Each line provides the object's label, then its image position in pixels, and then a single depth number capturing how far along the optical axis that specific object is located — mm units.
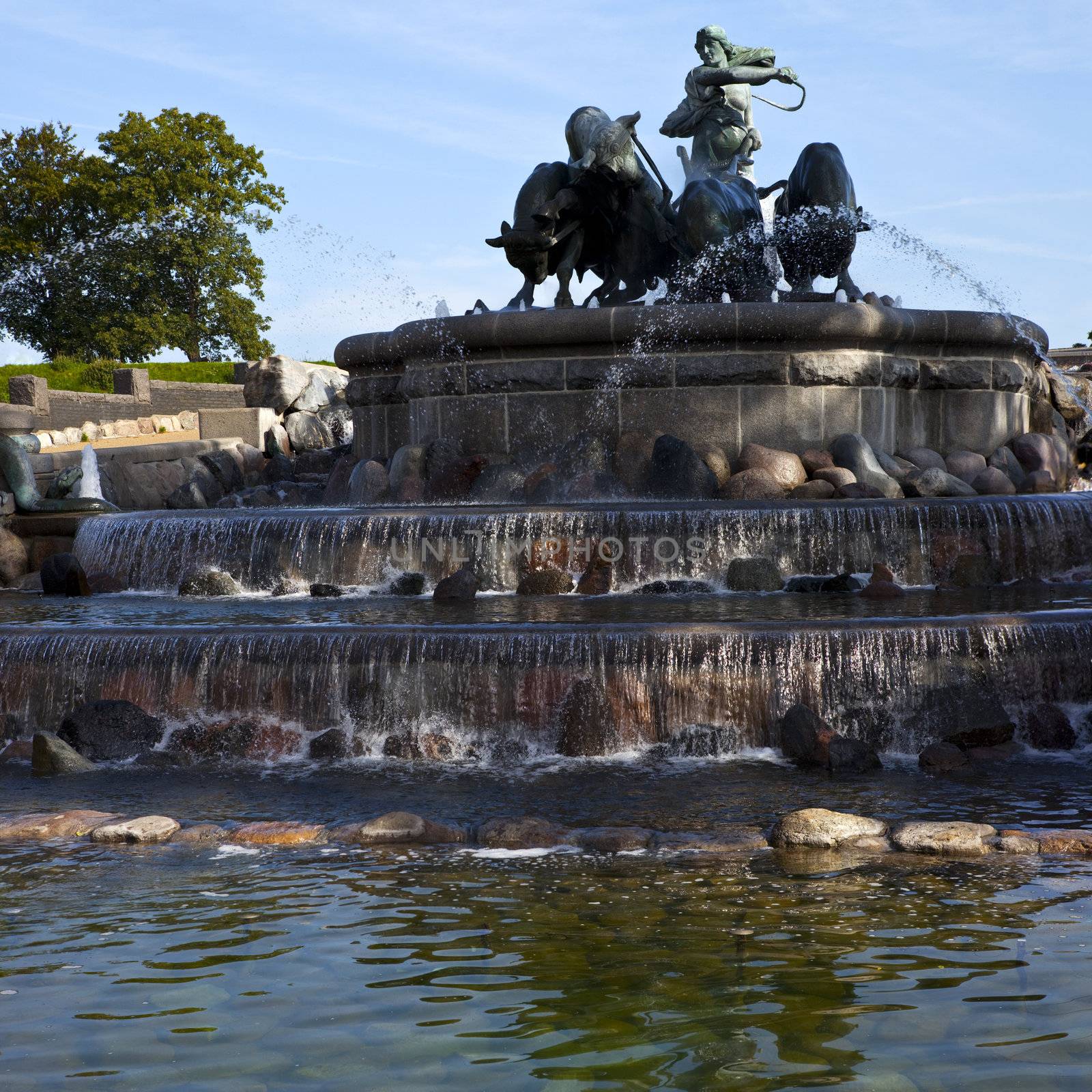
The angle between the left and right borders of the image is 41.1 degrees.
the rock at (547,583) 11383
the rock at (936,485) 14148
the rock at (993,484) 15242
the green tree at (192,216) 52406
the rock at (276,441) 24391
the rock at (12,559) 14445
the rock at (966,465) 15867
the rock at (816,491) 14094
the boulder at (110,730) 7883
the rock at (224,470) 21328
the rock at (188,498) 19234
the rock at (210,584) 12039
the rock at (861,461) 14320
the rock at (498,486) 15047
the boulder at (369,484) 16094
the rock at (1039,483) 15852
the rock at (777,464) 14516
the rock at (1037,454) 16875
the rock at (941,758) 7148
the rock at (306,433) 25484
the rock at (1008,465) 16344
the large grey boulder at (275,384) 26484
